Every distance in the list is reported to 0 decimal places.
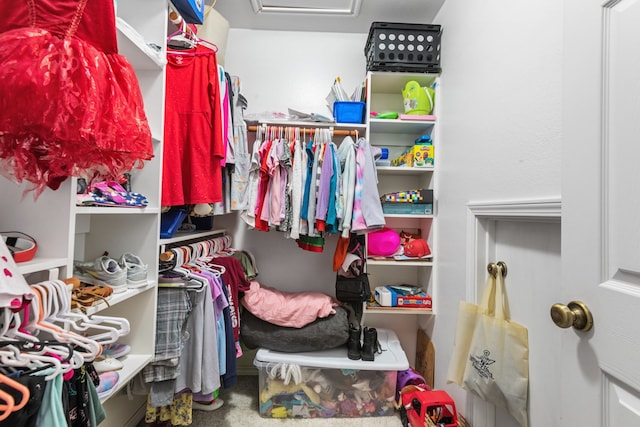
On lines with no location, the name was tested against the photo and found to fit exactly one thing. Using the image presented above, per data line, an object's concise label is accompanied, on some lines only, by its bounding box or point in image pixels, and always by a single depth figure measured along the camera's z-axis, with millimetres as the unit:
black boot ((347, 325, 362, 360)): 1634
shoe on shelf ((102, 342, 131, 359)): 1060
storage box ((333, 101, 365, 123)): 1847
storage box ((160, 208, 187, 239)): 1266
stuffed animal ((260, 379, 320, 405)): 1609
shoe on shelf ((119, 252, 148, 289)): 1064
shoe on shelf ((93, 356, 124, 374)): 936
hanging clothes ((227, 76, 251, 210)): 1610
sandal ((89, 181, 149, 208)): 953
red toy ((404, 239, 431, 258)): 1823
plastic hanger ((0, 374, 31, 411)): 440
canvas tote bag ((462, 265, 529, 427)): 1015
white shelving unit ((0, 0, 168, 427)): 1105
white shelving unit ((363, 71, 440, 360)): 1959
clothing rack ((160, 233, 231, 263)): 1352
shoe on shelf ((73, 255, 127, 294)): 993
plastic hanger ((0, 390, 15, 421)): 422
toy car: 1404
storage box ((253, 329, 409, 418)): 1595
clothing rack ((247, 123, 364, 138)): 1820
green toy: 1835
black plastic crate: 1790
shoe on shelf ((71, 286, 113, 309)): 850
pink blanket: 1679
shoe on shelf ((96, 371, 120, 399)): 896
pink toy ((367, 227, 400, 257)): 1831
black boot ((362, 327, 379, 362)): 1628
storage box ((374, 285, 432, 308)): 1793
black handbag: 1735
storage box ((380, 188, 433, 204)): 1805
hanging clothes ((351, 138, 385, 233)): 1631
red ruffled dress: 555
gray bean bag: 1651
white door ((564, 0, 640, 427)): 507
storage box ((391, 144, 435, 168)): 1826
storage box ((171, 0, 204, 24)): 1251
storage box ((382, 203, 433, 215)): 1822
